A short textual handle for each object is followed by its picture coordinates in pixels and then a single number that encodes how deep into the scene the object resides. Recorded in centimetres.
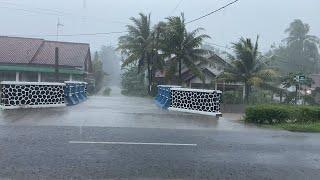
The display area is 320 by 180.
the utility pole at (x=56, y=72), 2619
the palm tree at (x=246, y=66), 2346
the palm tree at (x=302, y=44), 5136
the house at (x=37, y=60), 3057
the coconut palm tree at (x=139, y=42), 3137
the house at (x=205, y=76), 2859
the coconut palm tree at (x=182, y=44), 2573
